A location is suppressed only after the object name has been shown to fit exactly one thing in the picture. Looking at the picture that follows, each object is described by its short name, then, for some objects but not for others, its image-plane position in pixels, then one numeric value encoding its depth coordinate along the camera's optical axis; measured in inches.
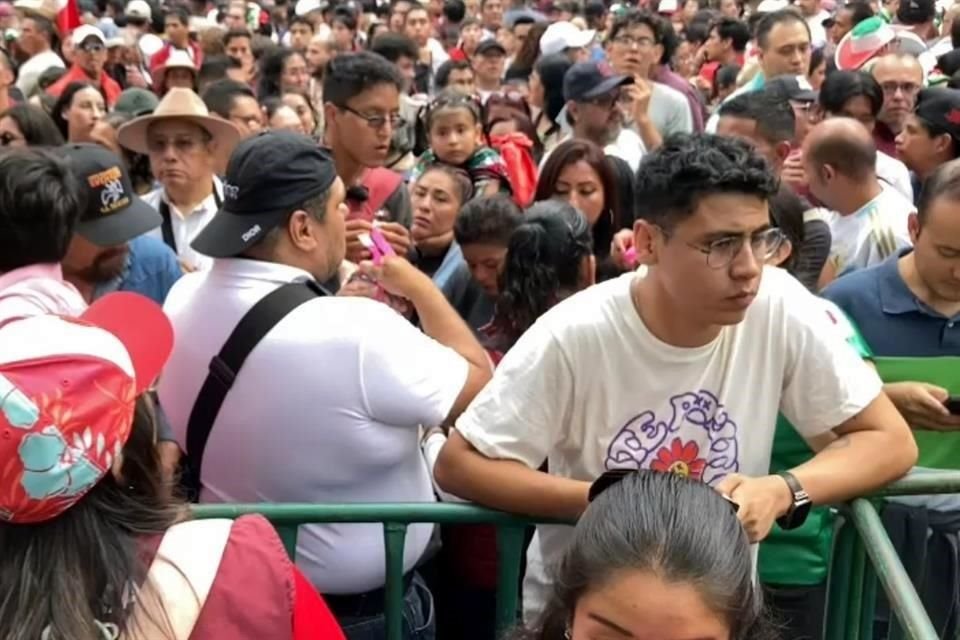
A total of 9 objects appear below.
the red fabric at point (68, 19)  403.9
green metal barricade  89.0
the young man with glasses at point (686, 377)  87.3
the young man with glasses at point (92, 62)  320.8
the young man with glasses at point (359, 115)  163.9
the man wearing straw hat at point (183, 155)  177.6
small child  201.6
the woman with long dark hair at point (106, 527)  57.5
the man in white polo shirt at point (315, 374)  91.7
